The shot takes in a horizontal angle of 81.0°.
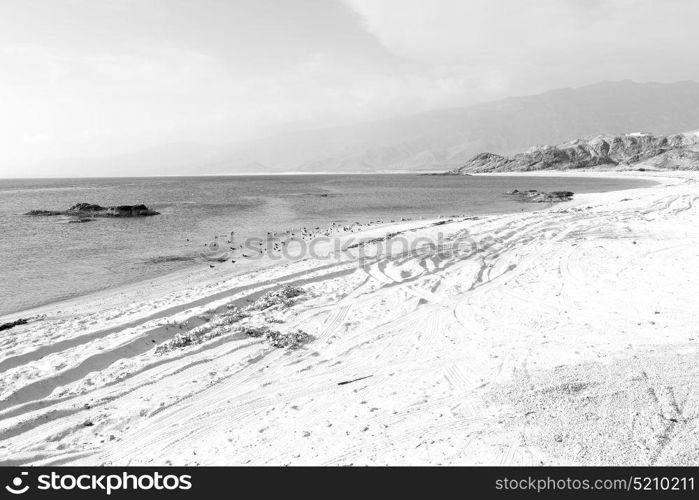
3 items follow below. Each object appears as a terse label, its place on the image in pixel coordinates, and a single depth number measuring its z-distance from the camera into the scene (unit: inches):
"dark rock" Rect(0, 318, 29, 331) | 384.5
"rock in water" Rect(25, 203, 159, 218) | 1405.0
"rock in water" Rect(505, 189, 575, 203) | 1525.3
